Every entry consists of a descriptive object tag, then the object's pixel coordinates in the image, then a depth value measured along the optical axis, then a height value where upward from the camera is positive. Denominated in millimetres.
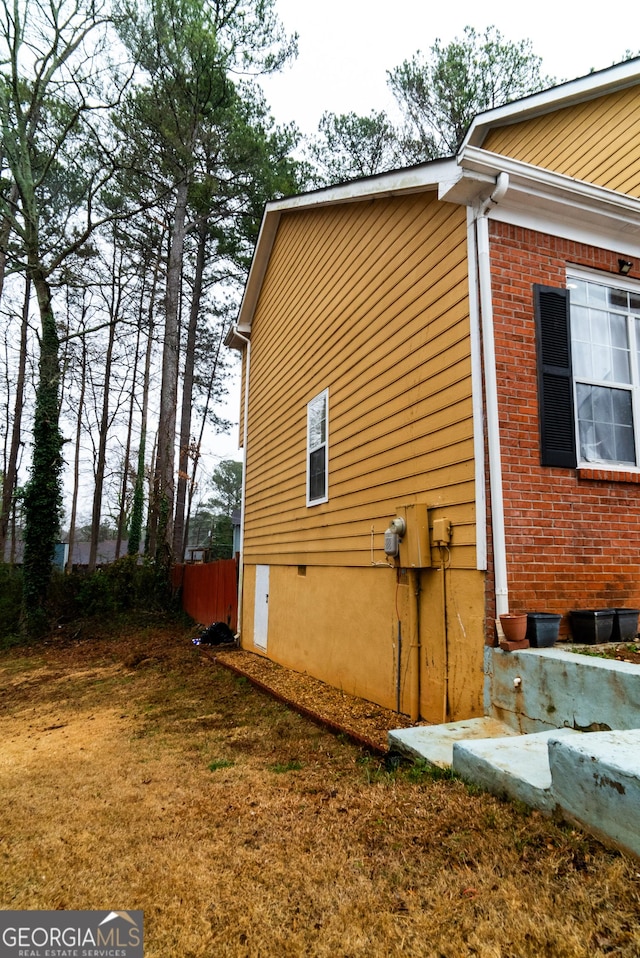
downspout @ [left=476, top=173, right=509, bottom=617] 4051 +1246
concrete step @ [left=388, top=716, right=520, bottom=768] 3430 -1054
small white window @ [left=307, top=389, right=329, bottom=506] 7484 +1559
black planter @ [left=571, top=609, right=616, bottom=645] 4004 -381
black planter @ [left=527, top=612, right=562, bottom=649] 3908 -398
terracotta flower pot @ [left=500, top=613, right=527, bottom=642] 3863 -381
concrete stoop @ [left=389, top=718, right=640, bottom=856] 1980 -870
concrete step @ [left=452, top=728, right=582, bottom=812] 2438 -919
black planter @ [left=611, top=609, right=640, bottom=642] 4113 -386
